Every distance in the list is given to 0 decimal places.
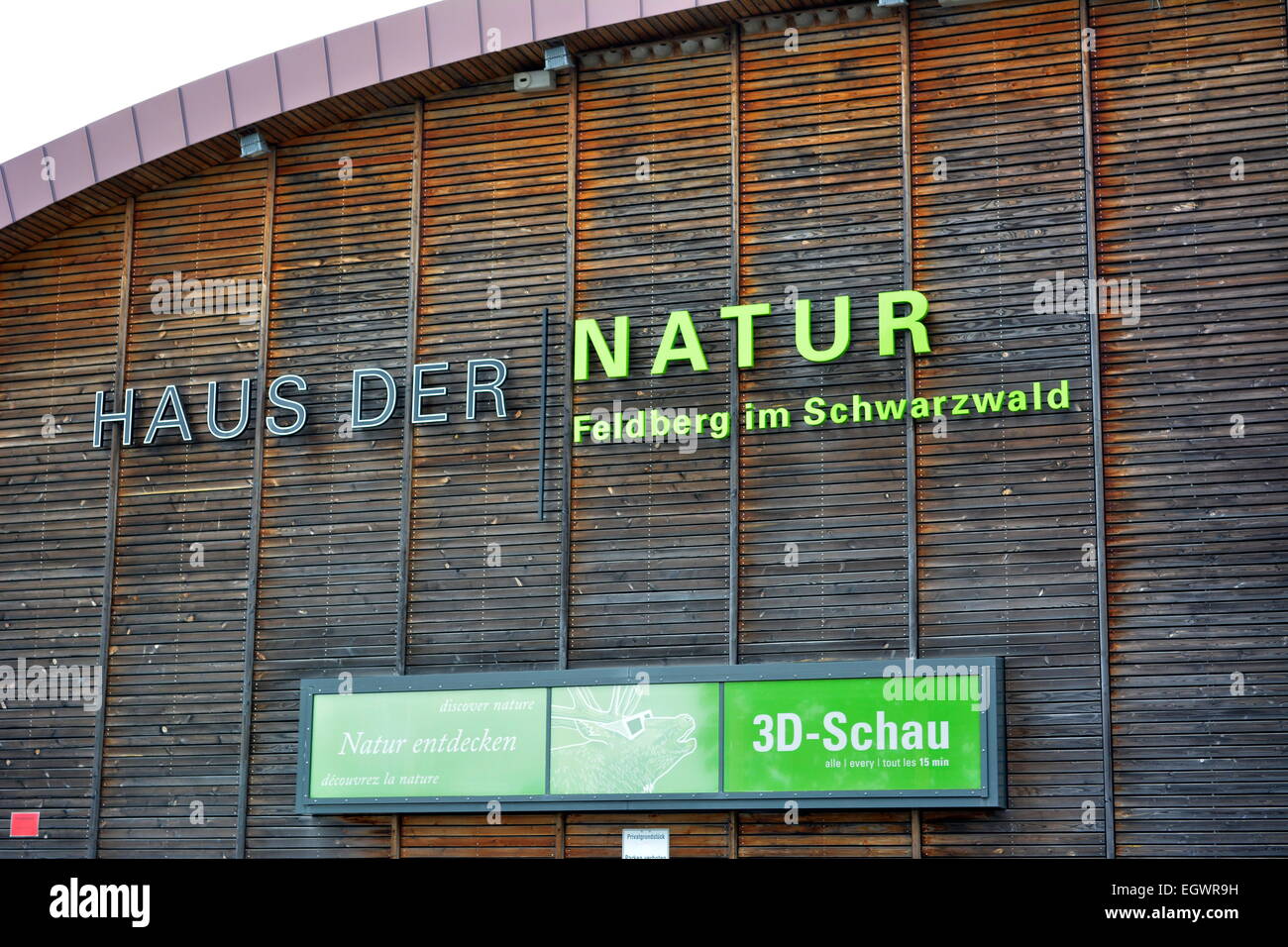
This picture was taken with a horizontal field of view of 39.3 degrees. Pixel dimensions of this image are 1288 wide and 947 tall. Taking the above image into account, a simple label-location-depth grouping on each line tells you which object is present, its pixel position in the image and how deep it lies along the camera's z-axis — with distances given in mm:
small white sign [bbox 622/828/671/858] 17453
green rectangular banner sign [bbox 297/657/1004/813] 16703
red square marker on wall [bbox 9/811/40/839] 19375
